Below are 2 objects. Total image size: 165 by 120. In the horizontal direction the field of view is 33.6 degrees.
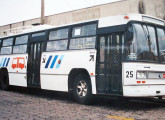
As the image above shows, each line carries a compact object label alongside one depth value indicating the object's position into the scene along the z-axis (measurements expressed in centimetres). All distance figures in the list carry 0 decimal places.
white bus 819
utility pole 2102
